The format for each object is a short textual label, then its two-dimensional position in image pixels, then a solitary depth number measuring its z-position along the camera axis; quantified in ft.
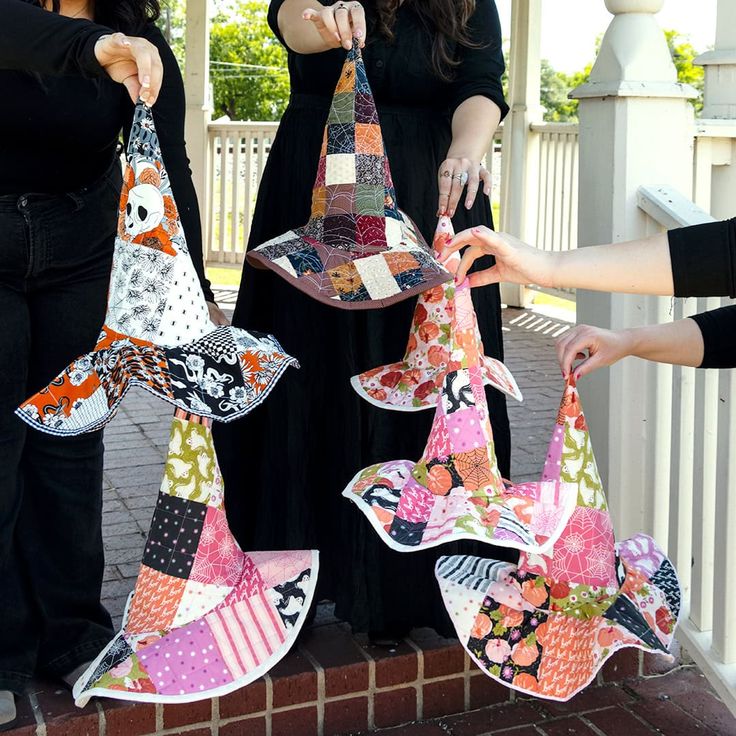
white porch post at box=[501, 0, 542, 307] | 25.66
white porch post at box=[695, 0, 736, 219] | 10.52
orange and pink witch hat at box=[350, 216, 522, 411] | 7.23
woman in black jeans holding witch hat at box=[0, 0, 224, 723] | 7.20
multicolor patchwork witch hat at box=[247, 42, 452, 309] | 6.93
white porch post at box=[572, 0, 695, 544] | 8.84
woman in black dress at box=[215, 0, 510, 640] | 7.91
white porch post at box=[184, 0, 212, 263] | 26.05
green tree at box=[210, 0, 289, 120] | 97.81
